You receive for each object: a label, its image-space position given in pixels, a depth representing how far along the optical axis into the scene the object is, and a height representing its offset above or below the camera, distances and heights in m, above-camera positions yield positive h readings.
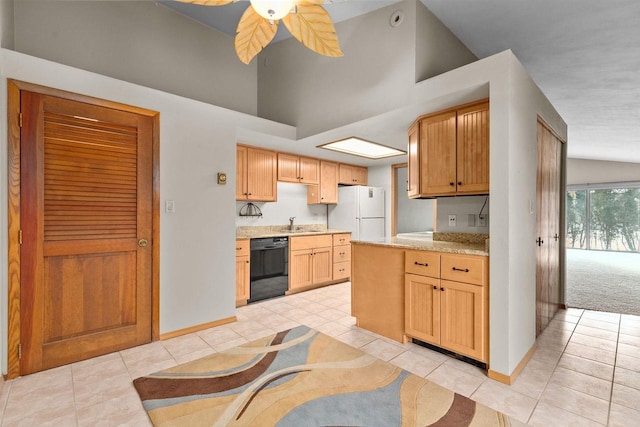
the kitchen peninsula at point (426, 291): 2.26 -0.67
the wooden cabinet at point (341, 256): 4.98 -0.72
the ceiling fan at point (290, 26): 1.47 +1.07
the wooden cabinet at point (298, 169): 4.56 +0.70
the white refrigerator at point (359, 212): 5.25 +0.02
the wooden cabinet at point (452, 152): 2.47 +0.54
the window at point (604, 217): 8.06 -0.11
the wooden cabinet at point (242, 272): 3.87 -0.77
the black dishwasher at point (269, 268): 4.04 -0.76
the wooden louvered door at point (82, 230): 2.25 -0.14
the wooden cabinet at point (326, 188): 5.11 +0.44
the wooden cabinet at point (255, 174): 4.10 +0.55
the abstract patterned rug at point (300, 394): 1.73 -1.18
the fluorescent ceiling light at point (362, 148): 3.97 +0.93
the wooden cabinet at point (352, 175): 5.43 +0.71
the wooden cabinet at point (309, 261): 4.43 -0.74
